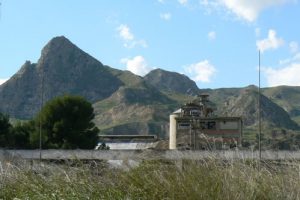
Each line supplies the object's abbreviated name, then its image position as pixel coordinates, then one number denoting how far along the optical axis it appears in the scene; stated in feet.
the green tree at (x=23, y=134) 217.15
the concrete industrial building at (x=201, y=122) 312.91
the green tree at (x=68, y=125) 209.05
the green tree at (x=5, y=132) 205.13
